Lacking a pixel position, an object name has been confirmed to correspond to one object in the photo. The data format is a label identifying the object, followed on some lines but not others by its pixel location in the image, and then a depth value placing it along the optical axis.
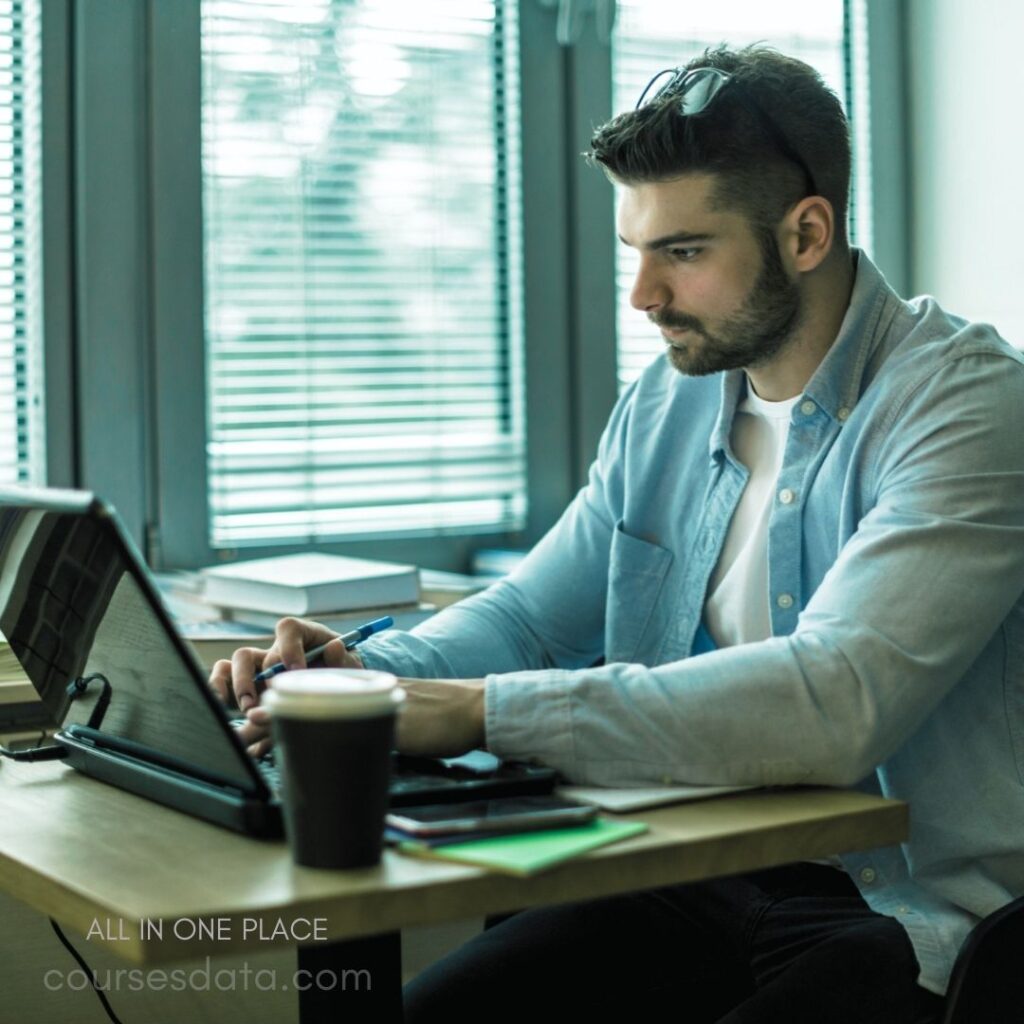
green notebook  2.10
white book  2.95
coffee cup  2.09
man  2.32
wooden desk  2.06
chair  2.36
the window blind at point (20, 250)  3.13
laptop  2.19
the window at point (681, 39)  3.49
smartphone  2.16
